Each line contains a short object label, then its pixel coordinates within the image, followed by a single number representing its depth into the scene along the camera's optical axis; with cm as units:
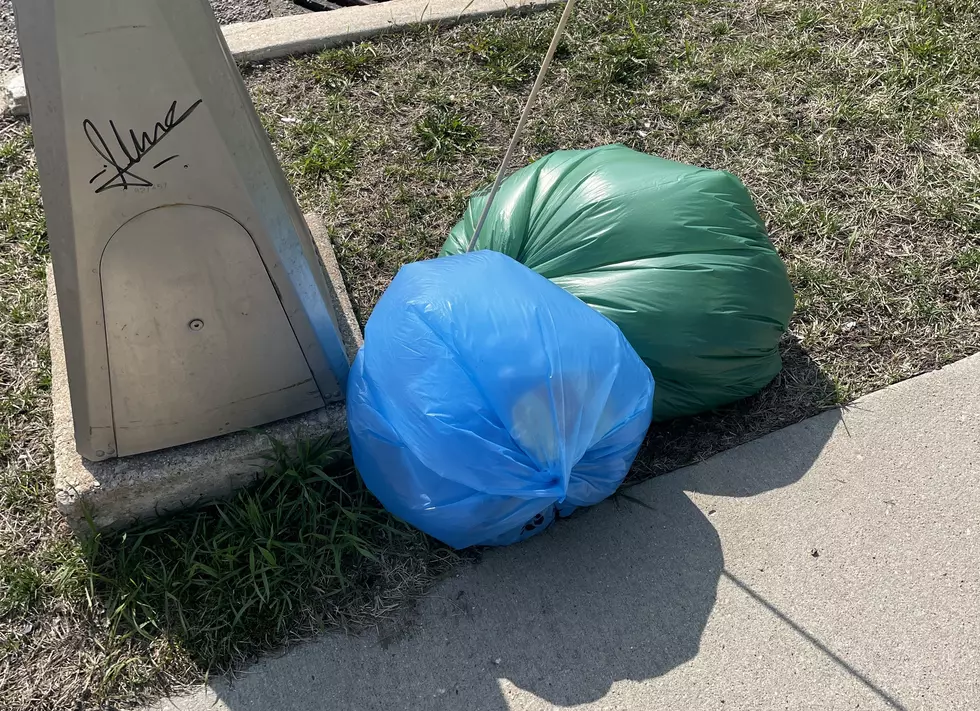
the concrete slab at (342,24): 393
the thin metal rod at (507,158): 212
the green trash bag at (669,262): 242
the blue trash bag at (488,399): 196
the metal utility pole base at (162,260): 164
